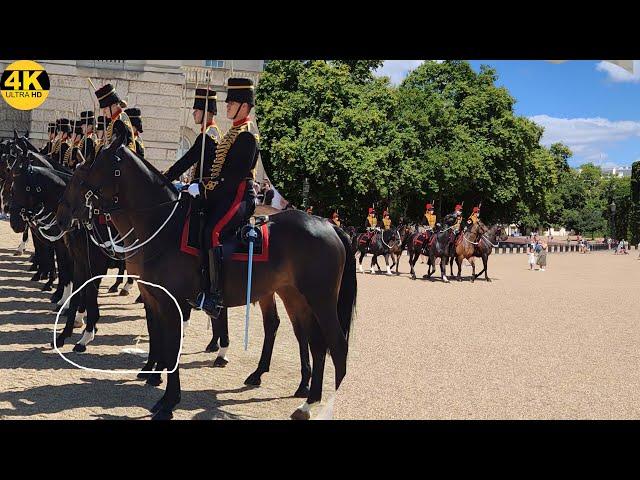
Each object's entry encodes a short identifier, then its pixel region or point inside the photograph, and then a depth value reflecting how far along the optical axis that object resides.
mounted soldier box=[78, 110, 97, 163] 10.87
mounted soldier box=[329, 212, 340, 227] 21.94
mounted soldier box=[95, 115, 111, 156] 8.67
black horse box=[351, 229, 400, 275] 27.86
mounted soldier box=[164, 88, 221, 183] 7.25
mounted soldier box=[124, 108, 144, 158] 11.37
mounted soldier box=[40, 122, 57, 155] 15.39
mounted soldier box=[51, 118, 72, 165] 14.24
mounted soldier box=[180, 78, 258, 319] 6.75
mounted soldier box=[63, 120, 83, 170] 12.86
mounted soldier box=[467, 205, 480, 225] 26.44
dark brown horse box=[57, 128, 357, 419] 6.71
